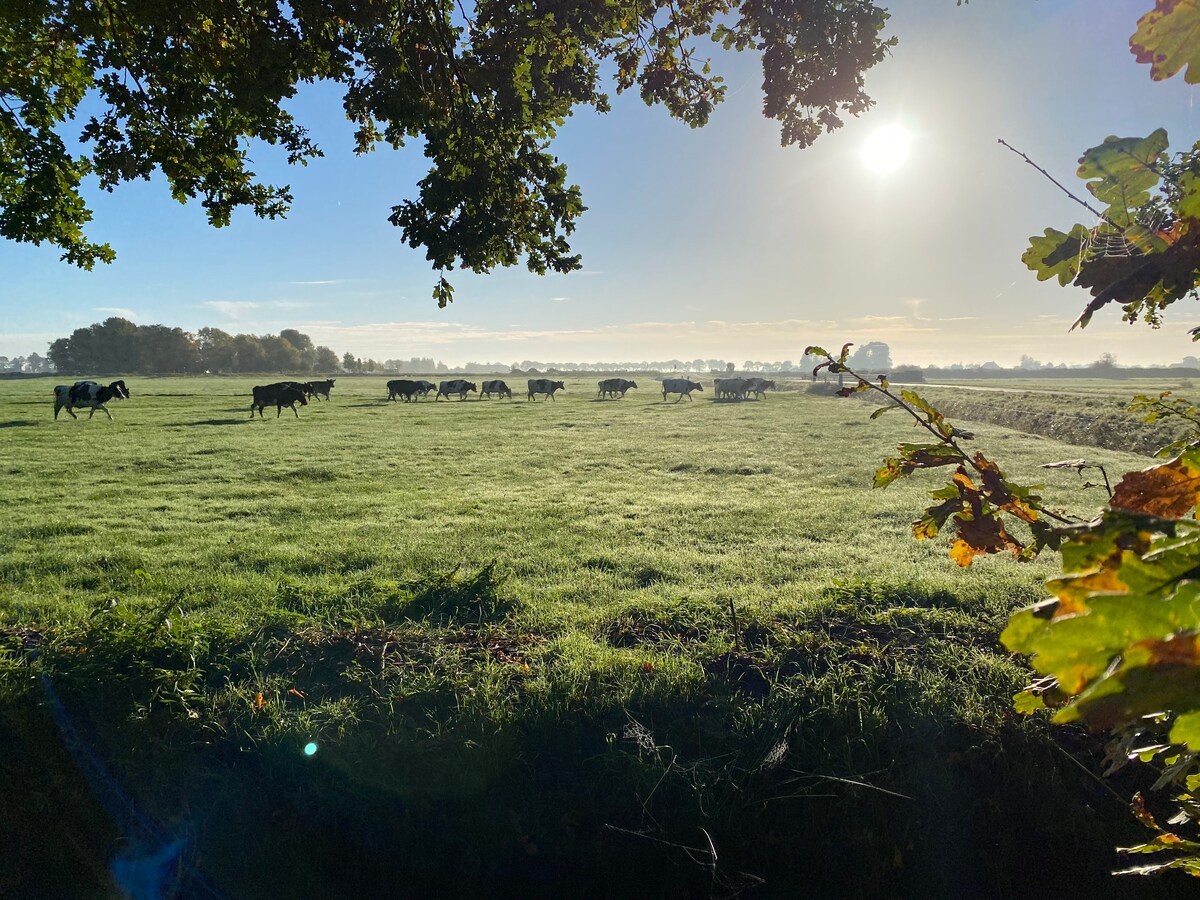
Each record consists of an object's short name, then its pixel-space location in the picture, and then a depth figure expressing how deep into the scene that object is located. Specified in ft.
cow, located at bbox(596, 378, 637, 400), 166.81
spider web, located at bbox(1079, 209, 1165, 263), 4.82
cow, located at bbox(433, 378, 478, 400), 156.87
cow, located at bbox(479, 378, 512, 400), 165.48
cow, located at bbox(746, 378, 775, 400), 168.35
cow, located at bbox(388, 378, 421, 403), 148.56
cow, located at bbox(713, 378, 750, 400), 160.66
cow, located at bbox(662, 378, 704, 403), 160.25
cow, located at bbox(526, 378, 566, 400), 155.86
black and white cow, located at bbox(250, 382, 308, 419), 101.64
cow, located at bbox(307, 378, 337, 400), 142.72
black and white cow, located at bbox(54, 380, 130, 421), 87.51
